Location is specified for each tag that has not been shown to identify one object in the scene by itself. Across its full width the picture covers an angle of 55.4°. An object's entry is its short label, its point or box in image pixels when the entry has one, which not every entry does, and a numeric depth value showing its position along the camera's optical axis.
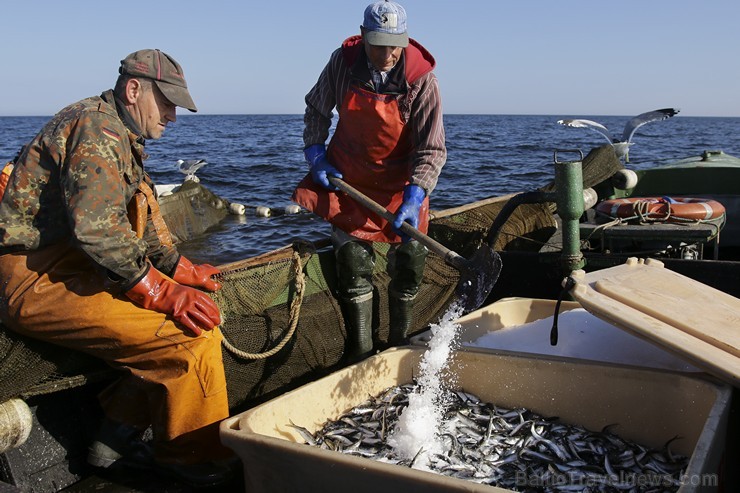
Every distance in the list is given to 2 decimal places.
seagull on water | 16.33
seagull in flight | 11.62
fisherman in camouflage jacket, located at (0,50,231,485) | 3.52
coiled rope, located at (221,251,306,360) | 5.03
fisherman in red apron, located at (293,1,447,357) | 5.02
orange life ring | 7.02
